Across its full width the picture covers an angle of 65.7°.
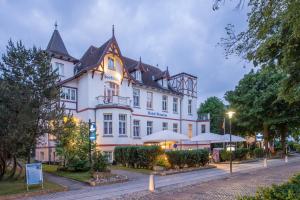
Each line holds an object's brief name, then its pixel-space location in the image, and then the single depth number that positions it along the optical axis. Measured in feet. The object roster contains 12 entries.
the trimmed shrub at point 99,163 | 46.68
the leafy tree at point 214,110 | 141.88
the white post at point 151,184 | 34.87
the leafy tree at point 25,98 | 37.60
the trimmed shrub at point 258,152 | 90.33
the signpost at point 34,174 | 35.70
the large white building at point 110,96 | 70.81
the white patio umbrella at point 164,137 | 62.53
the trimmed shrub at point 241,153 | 78.07
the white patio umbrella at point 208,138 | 73.73
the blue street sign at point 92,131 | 45.09
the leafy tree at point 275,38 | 14.33
